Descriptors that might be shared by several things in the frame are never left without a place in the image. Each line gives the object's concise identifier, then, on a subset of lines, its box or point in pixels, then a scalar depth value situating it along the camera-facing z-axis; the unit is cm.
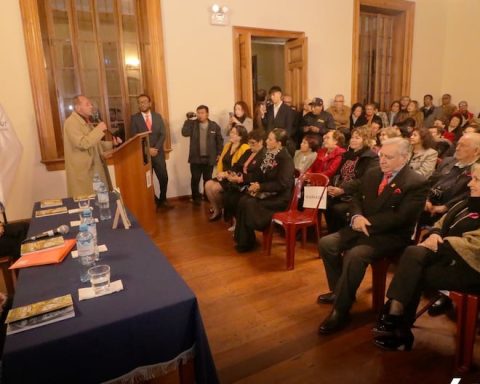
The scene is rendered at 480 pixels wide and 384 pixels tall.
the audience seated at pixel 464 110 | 674
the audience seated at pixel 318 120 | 526
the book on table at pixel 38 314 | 118
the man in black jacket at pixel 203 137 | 493
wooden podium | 329
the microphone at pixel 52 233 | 198
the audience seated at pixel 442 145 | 403
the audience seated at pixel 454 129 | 531
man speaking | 339
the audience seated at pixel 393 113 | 660
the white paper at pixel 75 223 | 220
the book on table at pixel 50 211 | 247
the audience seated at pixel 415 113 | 650
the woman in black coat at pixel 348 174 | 327
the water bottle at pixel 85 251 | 162
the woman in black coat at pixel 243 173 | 360
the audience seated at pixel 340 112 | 604
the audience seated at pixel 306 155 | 395
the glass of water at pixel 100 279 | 139
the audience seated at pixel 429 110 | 703
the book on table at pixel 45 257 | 165
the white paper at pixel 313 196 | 309
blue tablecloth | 112
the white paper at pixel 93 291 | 136
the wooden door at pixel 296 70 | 572
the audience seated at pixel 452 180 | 267
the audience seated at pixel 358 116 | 595
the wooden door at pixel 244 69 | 526
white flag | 367
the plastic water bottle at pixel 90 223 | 170
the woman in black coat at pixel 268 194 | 329
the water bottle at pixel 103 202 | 242
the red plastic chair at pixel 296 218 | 298
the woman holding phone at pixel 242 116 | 508
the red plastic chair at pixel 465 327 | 173
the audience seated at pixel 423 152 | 338
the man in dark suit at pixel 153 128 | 472
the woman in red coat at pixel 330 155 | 355
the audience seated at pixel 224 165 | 400
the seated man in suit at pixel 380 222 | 215
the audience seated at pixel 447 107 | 687
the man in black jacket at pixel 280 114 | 521
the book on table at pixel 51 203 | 271
